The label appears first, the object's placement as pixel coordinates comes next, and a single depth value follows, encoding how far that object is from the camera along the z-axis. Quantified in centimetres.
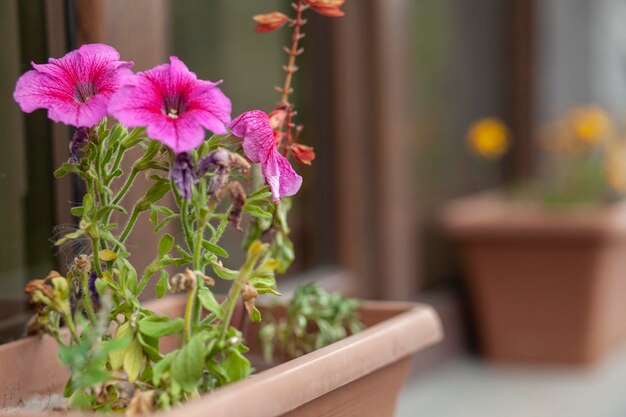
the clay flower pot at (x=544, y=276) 300
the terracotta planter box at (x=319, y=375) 107
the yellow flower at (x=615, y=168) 324
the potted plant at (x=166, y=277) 107
